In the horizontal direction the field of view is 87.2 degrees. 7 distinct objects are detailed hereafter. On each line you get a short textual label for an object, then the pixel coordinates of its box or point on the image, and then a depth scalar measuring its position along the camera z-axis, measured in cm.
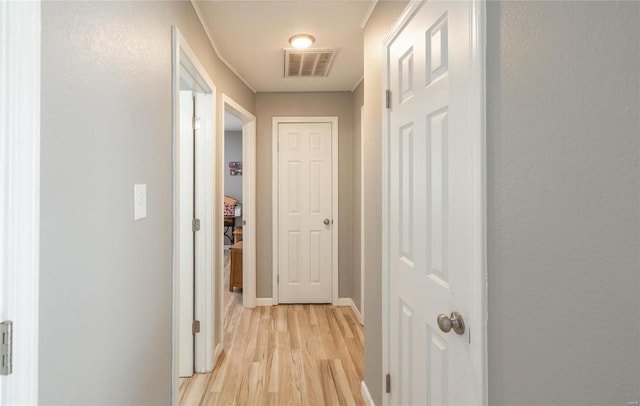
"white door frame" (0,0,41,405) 62
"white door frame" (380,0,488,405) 87
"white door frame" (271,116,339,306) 369
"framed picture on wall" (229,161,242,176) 751
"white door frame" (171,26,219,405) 234
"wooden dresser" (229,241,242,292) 418
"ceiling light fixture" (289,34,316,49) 238
